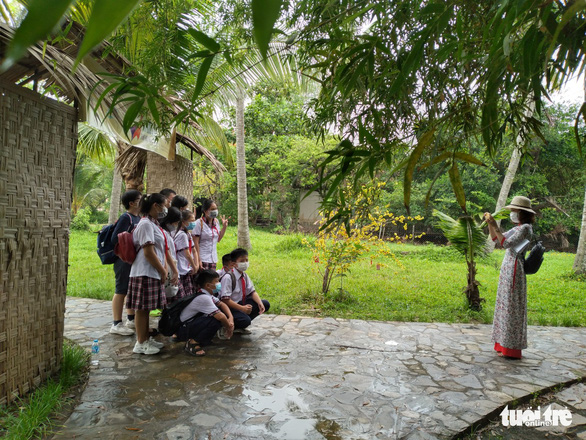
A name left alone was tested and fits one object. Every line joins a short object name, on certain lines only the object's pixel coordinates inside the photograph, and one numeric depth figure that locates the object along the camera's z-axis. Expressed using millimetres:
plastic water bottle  3902
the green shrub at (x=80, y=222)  17297
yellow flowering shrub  6547
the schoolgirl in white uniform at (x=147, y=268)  3789
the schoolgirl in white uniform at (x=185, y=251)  4625
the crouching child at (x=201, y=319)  4020
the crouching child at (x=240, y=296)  4484
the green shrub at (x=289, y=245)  12570
